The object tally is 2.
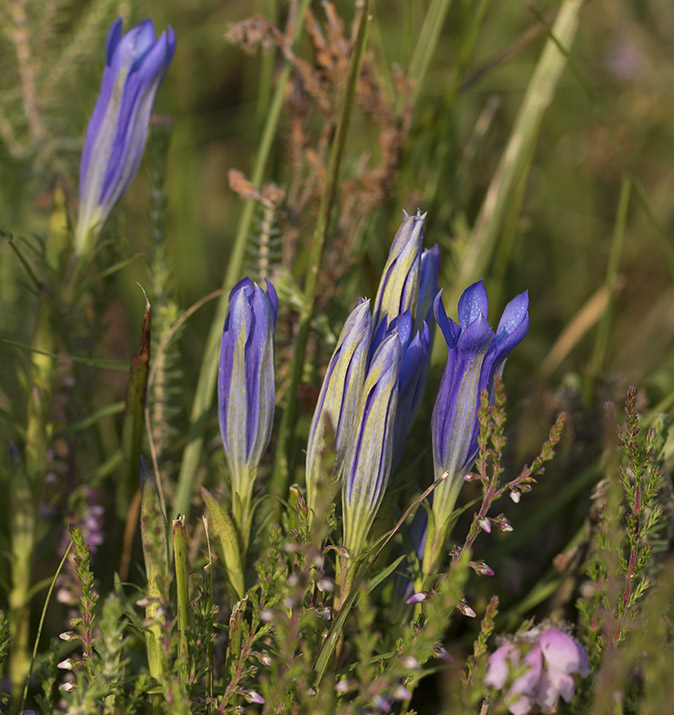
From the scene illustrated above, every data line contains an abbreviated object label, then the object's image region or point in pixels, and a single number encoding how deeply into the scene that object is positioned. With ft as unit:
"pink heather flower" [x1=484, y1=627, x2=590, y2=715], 2.44
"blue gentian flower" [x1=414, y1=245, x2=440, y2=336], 2.51
